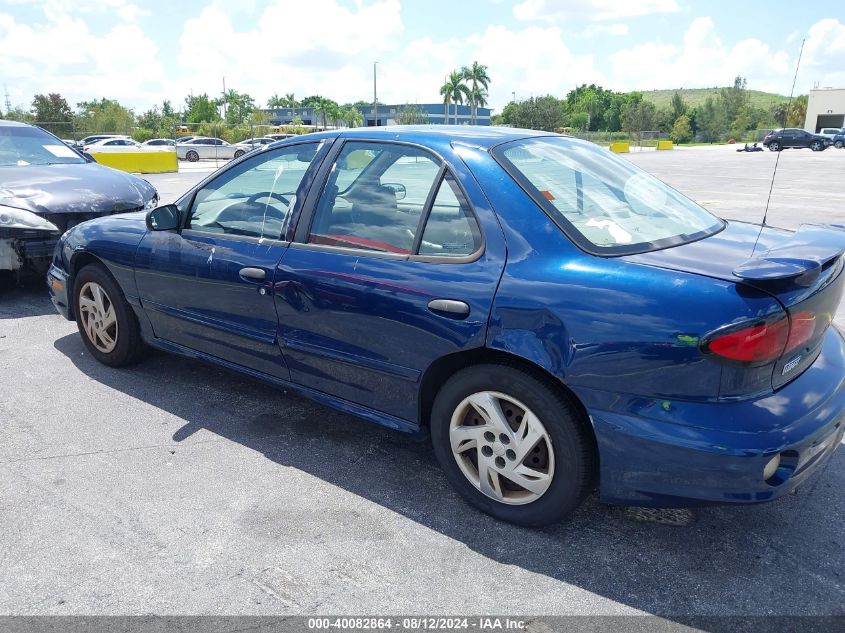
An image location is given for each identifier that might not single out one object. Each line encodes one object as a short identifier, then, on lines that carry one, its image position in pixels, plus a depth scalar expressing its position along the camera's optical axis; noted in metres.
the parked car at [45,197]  5.86
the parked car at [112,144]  28.06
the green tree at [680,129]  83.25
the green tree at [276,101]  125.19
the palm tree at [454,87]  92.31
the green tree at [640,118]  85.69
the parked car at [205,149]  41.19
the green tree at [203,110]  83.38
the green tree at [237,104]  83.62
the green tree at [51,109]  51.78
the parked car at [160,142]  44.41
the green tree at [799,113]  77.65
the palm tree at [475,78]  91.56
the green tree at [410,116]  66.91
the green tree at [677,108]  99.56
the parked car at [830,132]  54.13
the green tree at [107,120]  52.75
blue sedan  2.22
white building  74.62
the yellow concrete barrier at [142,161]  24.75
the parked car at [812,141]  45.90
